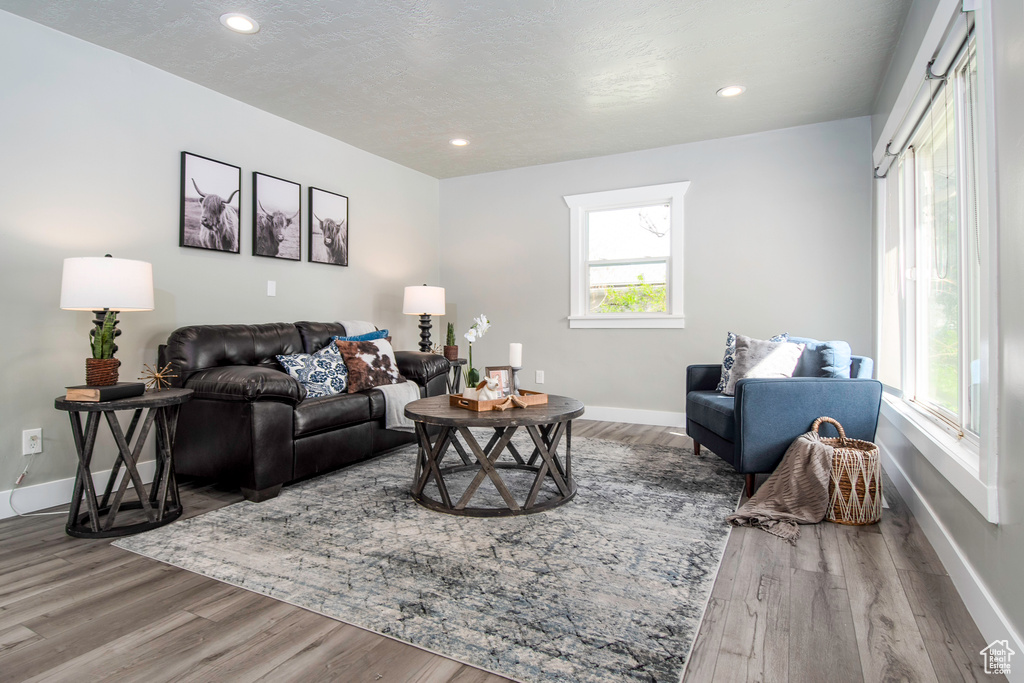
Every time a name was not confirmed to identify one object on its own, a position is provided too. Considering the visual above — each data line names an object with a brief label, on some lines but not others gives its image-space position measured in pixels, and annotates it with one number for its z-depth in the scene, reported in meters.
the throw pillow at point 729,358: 3.54
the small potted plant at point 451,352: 4.88
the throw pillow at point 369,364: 3.59
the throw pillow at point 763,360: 3.32
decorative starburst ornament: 2.95
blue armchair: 2.76
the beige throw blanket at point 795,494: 2.49
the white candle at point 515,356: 2.78
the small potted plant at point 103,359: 2.46
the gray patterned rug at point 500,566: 1.55
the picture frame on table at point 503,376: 2.80
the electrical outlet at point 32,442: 2.74
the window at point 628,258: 4.74
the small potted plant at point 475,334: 2.90
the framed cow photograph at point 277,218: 3.88
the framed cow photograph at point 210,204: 3.42
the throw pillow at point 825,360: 3.23
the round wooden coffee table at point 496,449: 2.54
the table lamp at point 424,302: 4.72
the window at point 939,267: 2.11
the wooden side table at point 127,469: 2.37
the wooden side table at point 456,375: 4.65
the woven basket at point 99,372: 2.45
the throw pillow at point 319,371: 3.42
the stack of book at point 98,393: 2.35
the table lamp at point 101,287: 2.42
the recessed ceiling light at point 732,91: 3.55
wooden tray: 2.68
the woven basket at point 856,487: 2.46
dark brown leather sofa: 2.74
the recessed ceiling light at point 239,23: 2.70
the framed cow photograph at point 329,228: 4.32
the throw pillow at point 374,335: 4.06
